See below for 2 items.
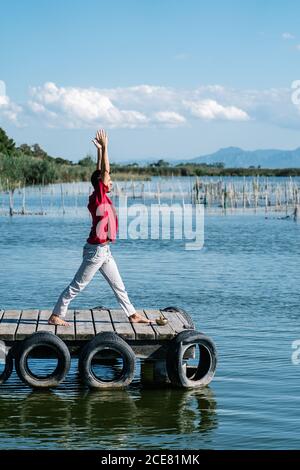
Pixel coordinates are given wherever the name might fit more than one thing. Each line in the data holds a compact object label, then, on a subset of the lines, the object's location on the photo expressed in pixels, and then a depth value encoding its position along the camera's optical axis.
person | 12.81
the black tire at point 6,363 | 12.77
